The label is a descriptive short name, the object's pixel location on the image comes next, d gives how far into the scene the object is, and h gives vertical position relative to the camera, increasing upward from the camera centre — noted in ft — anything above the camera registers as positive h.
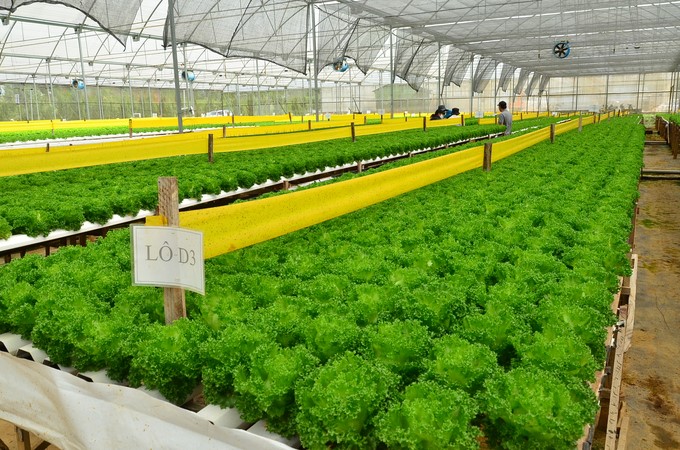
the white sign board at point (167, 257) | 8.95 -2.24
